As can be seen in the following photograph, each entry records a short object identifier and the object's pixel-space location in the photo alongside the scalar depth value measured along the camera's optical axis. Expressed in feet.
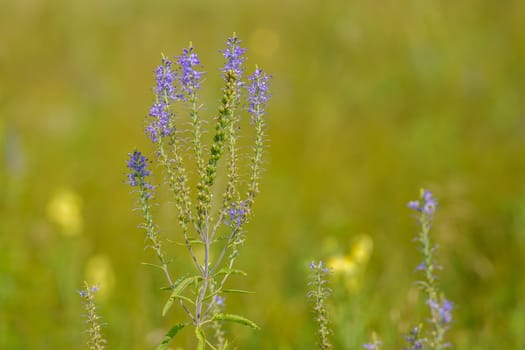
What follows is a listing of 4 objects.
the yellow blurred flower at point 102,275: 31.34
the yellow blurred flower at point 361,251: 24.32
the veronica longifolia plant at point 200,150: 11.41
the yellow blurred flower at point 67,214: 35.58
